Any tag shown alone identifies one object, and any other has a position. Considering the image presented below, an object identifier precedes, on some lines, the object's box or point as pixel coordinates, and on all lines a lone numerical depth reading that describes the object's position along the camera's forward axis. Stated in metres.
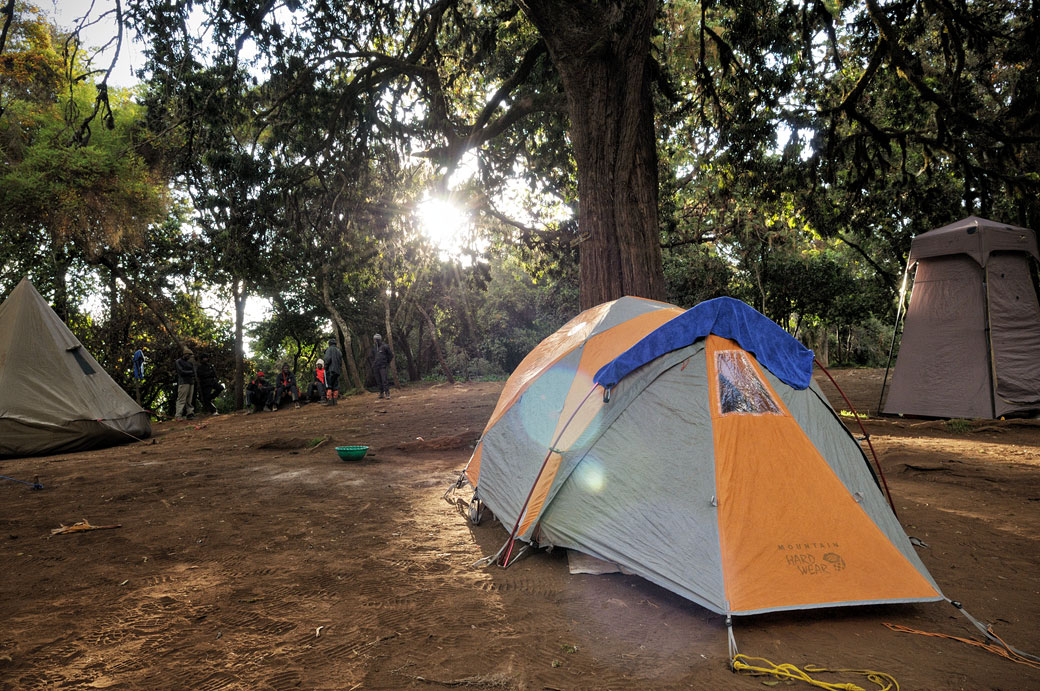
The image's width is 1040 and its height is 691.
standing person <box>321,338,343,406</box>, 16.98
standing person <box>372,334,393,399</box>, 17.72
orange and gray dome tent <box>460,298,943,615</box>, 3.30
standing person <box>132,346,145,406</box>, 16.08
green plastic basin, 7.83
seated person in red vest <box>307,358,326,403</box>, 18.78
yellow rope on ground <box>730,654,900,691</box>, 2.59
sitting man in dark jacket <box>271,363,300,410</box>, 17.66
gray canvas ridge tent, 8.98
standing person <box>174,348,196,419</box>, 15.80
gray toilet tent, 9.30
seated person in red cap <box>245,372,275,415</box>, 17.25
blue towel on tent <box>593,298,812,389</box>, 4.07
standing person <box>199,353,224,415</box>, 17.27
